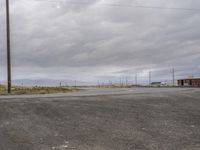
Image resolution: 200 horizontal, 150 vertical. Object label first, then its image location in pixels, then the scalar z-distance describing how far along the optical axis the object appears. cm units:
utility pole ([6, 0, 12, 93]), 1740
